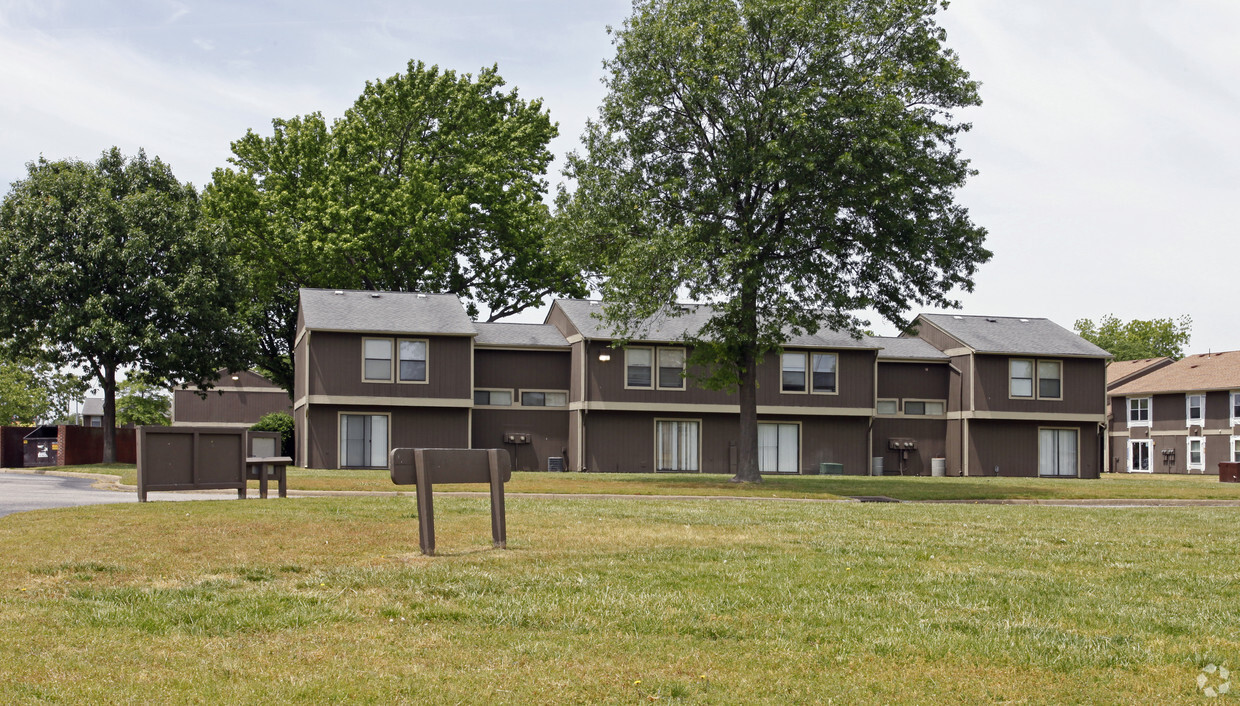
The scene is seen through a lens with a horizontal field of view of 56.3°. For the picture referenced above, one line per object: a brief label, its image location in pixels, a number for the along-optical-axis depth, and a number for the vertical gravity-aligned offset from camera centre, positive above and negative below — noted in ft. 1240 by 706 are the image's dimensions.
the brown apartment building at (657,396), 137.39 +0.28
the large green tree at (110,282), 133.59 +13.60
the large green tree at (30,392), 251.39 +1.30
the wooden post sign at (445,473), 35.27 -2.33
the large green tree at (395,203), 163.73 +28.03
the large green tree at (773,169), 89.66 +18.23
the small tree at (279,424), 150.82 -3.37
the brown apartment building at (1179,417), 211.00 -3.41
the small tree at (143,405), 257.14 -1.59
